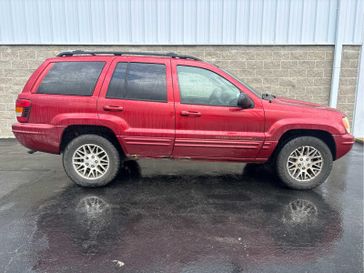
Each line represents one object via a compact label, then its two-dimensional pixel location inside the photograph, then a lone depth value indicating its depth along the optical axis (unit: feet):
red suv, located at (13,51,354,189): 13.07
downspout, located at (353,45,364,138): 25.48
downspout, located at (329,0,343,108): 24.72
